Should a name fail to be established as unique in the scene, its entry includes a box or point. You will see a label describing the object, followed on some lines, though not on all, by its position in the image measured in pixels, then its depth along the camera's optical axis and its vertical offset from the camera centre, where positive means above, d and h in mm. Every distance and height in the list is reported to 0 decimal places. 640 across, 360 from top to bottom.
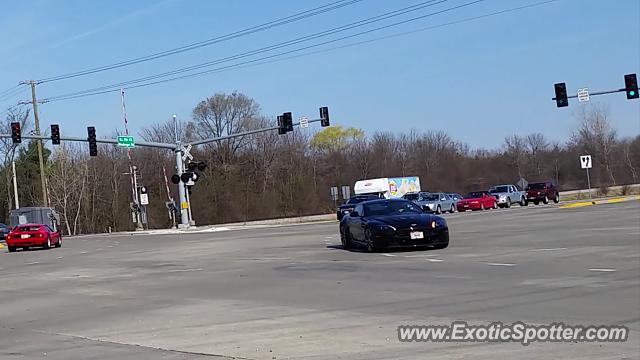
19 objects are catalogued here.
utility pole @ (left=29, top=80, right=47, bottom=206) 60156 +8007
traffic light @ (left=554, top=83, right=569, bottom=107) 39344 +3613
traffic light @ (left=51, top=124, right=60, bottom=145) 41656 +4696
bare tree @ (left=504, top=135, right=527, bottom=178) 114038 +2955
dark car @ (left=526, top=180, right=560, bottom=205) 59575 -1628
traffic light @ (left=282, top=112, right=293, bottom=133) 42562 +4119
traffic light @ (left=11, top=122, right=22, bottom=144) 40719 +4897
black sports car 19658 -1036
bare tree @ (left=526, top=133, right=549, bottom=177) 113900 +2815
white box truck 68375 +122
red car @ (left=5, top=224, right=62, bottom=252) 36781 -458
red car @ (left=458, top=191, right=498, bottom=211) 58406 -1735
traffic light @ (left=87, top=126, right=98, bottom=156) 42906 +4320
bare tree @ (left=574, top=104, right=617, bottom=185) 98375 +2836
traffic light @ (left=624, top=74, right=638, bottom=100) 38094 +3645
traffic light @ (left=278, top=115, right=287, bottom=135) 42534 +3859
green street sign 45750 +4332
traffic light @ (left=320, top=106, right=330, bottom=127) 41938 +4137
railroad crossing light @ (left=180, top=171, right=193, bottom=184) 49875 +2069
